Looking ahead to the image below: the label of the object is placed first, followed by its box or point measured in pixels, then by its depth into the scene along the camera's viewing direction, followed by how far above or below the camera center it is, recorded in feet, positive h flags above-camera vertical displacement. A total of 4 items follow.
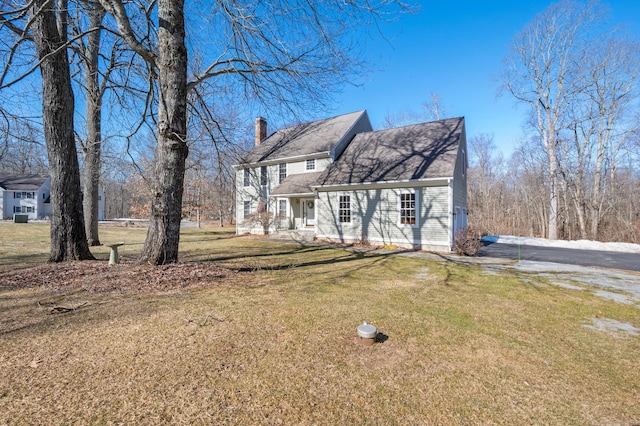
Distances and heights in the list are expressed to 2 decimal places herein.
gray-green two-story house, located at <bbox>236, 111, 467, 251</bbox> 41.11 +4.60
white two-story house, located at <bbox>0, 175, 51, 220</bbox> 128.47 +7.93
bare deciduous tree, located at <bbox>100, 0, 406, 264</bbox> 19.52 +7.12
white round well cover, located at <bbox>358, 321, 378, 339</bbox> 10.47 -4.43
